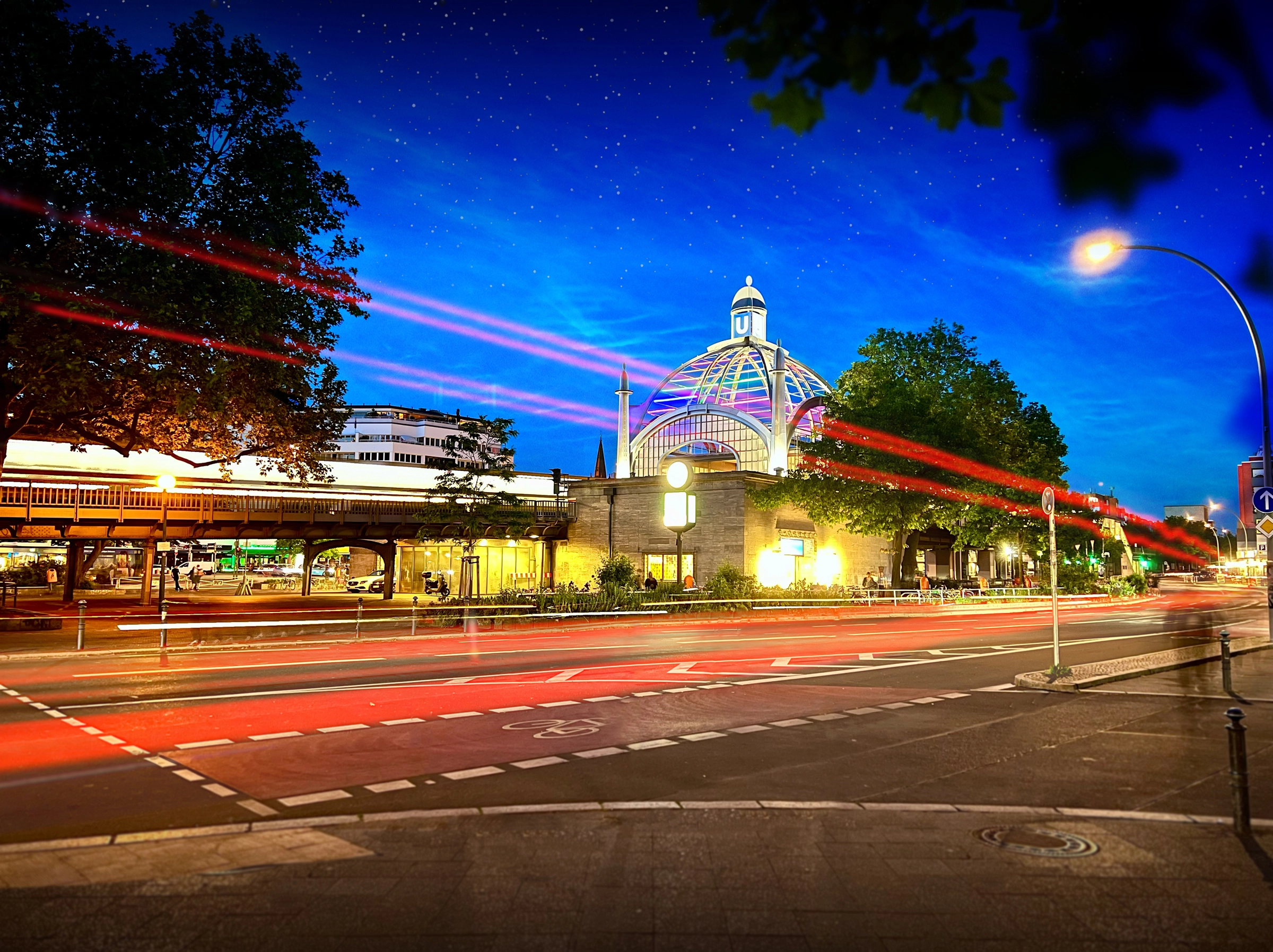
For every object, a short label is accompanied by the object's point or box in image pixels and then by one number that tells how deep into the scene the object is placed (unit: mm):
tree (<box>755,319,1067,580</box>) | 45125
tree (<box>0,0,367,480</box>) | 19312
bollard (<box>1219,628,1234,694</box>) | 15000
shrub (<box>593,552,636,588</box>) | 37844
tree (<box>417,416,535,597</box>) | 33500
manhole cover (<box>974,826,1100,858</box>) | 6750
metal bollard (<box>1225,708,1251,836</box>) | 7129
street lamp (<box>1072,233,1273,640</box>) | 16125
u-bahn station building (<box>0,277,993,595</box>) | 36688
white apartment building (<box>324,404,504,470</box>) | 127250
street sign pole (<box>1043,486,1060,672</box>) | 15979
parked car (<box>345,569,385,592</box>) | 61875
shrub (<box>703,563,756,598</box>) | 39094
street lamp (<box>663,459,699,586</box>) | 40875
